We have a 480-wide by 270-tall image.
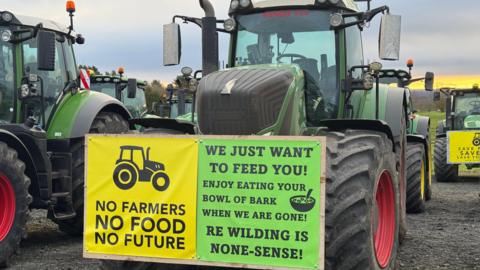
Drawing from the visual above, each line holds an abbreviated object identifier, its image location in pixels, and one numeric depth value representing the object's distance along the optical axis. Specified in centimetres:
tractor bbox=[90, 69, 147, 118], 1405
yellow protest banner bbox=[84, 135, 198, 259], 407
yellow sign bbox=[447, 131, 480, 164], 1369
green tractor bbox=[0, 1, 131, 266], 640
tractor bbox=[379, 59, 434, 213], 909
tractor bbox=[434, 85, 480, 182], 1552
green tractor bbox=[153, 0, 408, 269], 416
